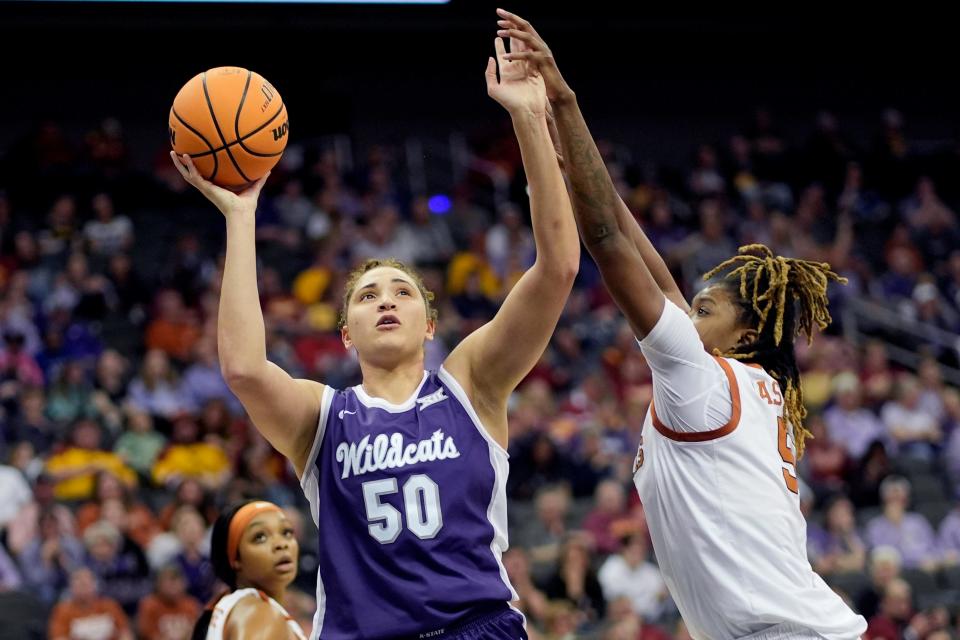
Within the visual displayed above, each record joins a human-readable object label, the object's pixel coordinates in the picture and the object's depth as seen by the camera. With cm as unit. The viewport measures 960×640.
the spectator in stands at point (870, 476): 1125
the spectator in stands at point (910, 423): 1219
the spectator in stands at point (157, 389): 1097
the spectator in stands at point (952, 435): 1190
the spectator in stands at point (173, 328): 1181
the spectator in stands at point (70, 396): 1061
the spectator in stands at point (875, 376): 1270
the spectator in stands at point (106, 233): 1334
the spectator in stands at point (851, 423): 1206
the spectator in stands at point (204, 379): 1126
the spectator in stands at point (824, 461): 1159
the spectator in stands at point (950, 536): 1102
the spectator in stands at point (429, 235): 1412
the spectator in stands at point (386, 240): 1371
